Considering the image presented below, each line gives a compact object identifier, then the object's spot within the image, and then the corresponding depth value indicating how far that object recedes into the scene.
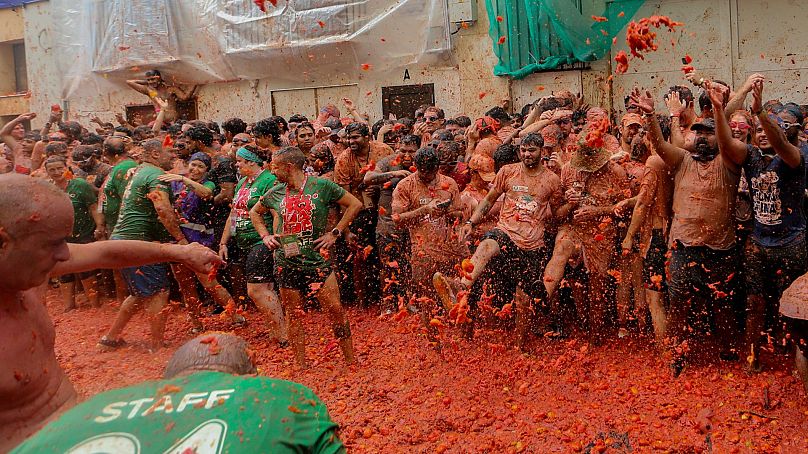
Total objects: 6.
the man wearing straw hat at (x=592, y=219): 6.91
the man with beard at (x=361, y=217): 8.73
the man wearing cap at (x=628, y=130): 7.31
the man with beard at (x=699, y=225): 5.97
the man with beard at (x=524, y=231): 7.02
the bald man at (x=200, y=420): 2.15
